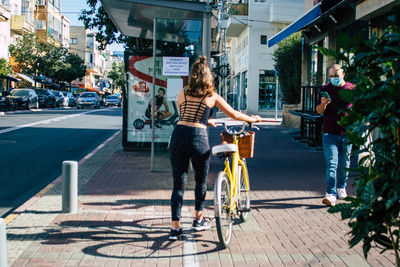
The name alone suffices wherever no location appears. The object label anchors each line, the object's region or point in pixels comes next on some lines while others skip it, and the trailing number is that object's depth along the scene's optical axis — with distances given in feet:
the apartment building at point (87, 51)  300.40
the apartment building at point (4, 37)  142.78
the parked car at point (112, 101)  188.26
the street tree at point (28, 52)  153.89
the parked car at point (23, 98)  110.13
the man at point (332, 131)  21.89
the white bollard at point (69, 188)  19.84
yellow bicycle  15.31
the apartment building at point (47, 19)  181.52
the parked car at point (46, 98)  131.34
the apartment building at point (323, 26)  38.88
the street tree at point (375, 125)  8.76
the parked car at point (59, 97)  149.22
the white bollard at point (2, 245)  10.68
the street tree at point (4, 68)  96.53
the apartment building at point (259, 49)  124.88
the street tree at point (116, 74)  364.17
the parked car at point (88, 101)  143.33
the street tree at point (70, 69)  182.44
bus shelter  29.32
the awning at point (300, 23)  41.37
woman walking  15.90
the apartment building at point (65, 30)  237.86
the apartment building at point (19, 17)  154.10
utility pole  87.59
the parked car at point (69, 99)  158.62
